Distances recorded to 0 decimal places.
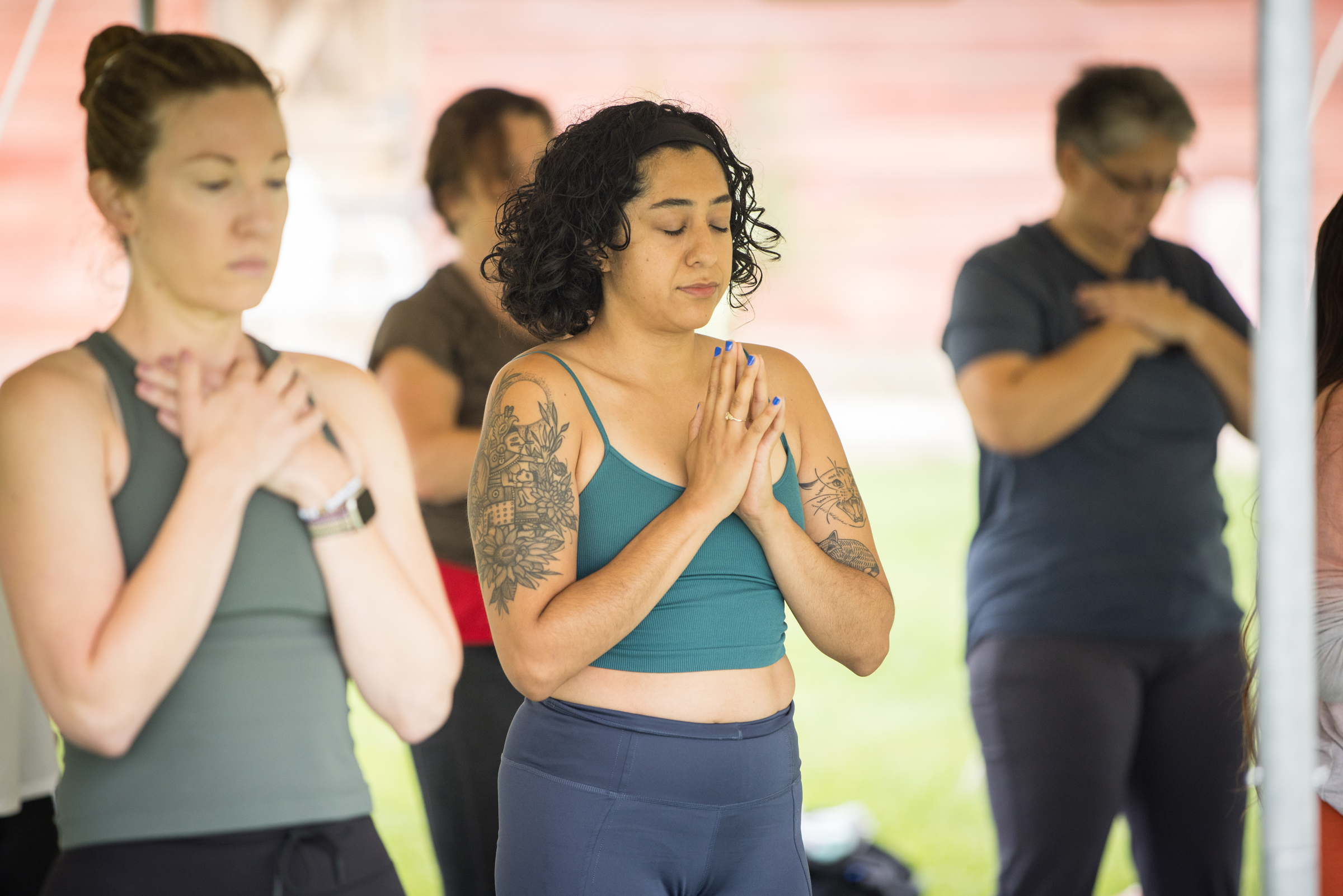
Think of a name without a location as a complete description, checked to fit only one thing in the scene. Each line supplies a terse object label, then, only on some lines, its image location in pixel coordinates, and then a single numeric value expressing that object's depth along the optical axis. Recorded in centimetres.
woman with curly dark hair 525
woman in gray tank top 523
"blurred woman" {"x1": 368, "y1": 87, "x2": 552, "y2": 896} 584
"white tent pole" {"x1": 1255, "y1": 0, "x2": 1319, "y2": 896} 504
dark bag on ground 672
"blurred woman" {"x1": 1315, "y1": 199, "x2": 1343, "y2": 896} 532
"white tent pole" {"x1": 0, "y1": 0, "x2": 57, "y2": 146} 601
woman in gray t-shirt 583
